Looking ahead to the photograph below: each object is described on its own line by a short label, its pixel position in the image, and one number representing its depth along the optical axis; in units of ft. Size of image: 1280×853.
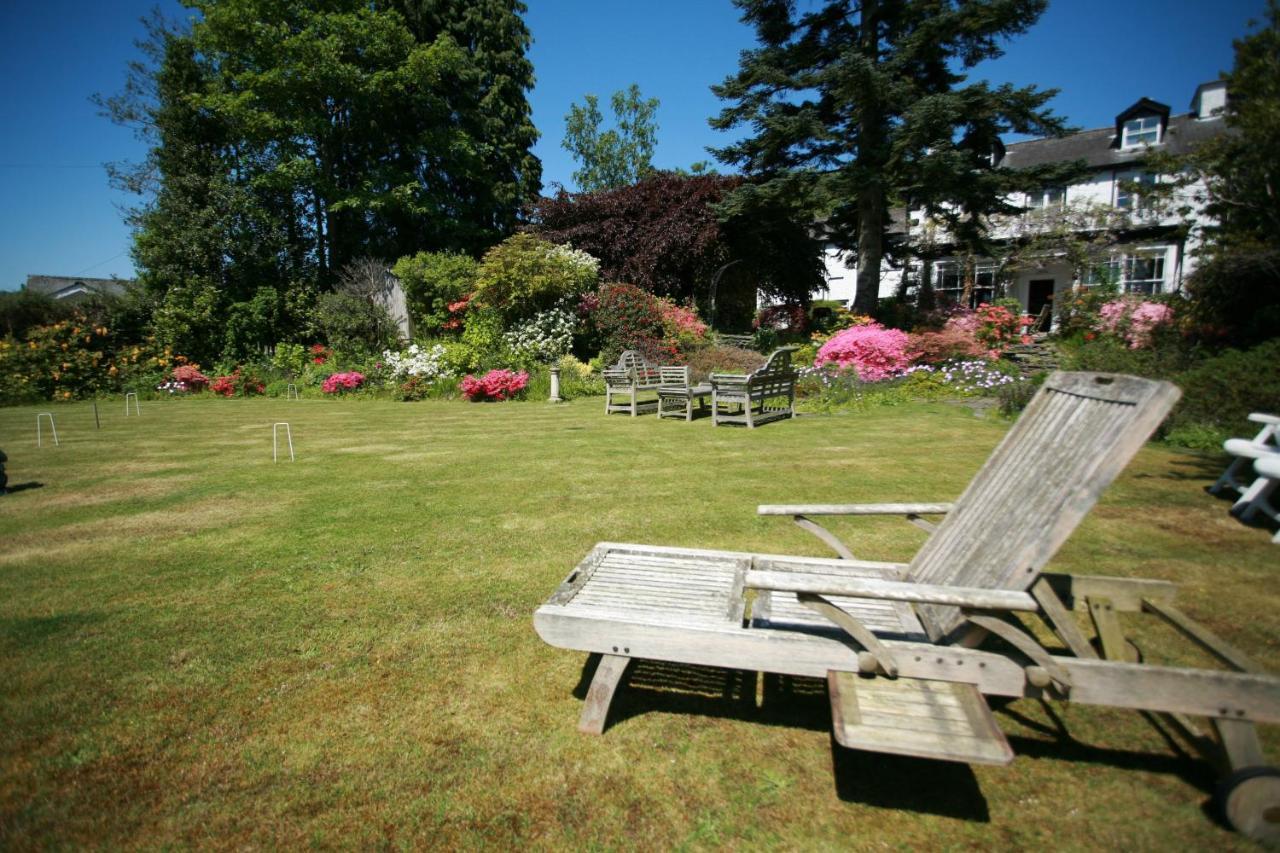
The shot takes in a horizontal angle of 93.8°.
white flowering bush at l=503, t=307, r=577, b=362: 59.98
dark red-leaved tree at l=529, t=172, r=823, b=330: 68.33
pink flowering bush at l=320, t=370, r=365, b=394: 59.16
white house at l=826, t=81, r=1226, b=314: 69.87
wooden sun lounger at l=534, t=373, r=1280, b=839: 6.83
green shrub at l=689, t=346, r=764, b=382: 50.31
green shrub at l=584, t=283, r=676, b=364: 57.82
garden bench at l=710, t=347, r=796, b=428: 34.99
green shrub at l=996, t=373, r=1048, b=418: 35.25
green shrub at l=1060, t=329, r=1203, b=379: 32.14
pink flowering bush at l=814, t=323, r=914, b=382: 49.39
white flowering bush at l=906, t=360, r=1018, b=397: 44.42
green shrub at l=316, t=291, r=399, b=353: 67.67
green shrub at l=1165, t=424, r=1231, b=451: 26.27
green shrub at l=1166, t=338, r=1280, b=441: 25.64
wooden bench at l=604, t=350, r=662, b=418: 40.54
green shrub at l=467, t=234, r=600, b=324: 59.36
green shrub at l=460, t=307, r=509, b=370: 59.62
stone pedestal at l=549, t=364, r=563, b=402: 49.29
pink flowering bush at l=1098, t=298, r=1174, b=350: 39.99
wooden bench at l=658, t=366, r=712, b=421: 37.50
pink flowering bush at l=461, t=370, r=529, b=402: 51.55
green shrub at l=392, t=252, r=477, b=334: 68.85
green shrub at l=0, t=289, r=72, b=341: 64.85
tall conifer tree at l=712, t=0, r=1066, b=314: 52.85
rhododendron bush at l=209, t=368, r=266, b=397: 63.21
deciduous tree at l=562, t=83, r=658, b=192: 134.21
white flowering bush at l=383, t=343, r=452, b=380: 57.67
